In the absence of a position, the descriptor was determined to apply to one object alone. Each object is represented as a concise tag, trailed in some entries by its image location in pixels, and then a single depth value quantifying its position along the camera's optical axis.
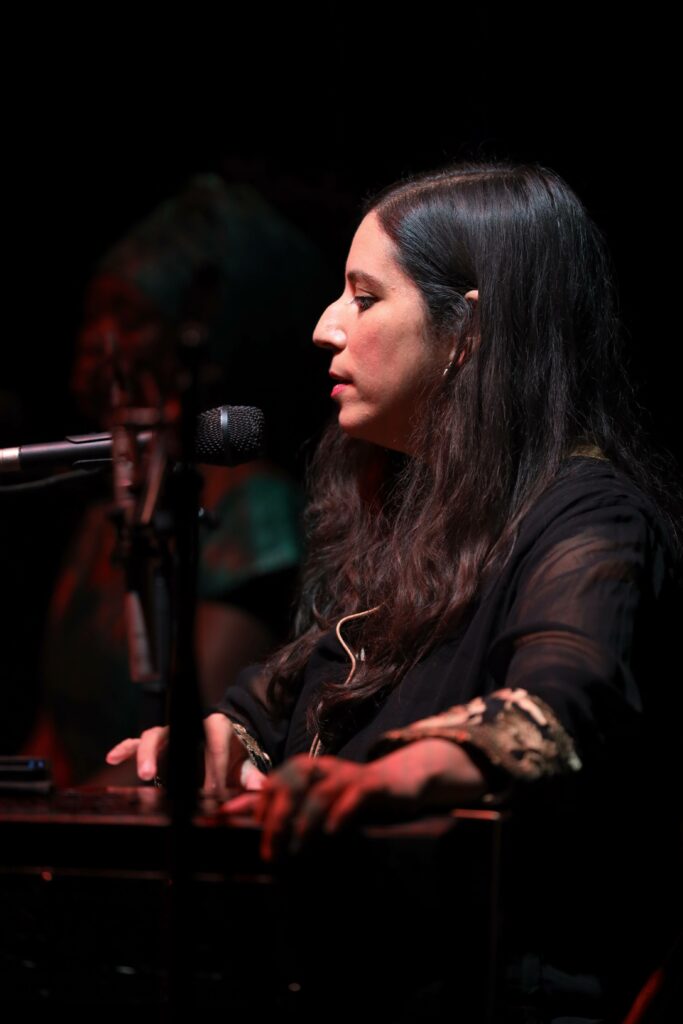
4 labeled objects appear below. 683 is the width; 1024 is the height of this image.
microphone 4.32
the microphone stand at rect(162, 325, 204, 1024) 4.05
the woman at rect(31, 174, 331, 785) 4.85
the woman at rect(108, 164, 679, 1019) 4.18
